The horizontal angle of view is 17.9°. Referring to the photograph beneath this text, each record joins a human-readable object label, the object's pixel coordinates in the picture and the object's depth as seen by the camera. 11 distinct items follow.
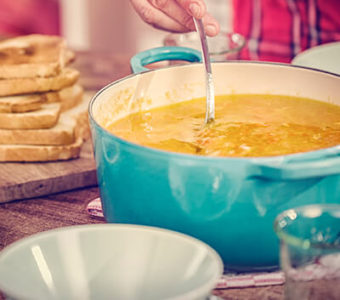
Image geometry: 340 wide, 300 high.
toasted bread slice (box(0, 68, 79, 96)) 1.59
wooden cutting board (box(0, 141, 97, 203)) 1.39
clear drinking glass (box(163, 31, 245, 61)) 1.58
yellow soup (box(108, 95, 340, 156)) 1.23
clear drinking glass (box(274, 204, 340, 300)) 1.02
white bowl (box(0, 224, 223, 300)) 1.03
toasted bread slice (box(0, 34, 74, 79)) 1.59
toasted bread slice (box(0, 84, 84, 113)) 1.56
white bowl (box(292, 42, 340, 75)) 1.52
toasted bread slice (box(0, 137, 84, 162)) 1.51
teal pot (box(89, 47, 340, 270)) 1.09
